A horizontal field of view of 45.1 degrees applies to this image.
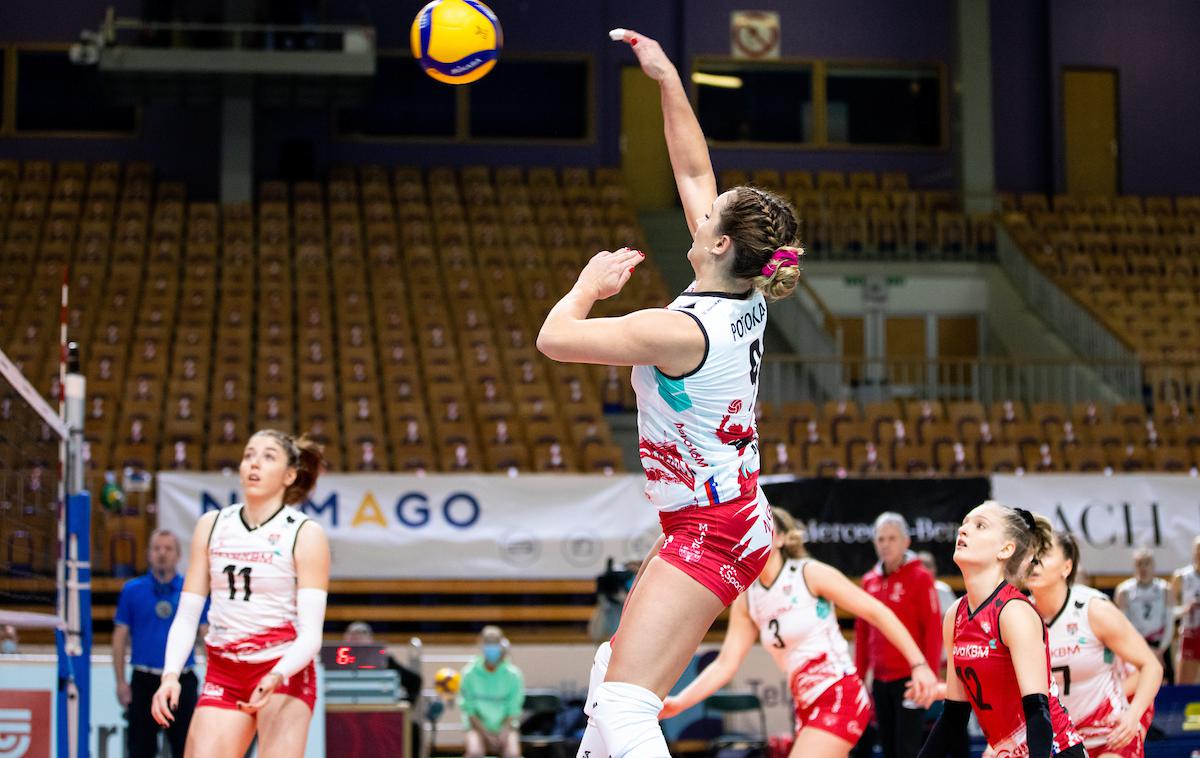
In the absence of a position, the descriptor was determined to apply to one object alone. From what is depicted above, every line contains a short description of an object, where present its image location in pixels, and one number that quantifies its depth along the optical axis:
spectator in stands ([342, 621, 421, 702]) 9.27
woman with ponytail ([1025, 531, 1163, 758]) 5.50
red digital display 7.93
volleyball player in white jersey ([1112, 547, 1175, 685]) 11.42
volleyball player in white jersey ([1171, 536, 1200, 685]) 11.38
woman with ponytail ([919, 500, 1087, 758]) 4.53
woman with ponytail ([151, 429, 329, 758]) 5.23
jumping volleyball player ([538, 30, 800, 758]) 3.62
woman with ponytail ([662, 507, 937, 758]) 5.95
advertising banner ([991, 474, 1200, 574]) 13.66
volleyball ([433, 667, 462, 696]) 11.30
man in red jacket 8.45
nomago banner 12.97
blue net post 6.79
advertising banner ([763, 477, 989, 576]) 13.12
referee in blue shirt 8.04
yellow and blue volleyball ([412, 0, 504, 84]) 5.59
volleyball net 6.73
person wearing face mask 10.75
